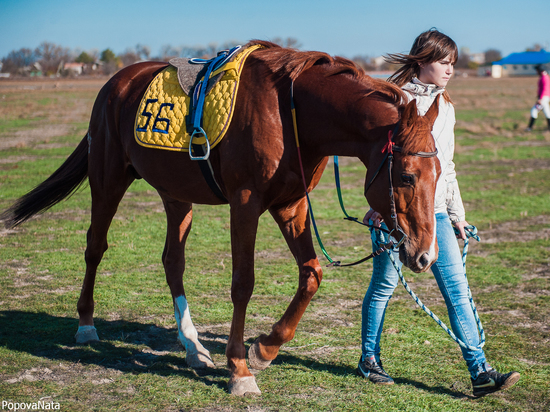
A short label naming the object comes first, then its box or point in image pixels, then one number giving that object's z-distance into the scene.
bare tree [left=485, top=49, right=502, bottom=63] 118.25
